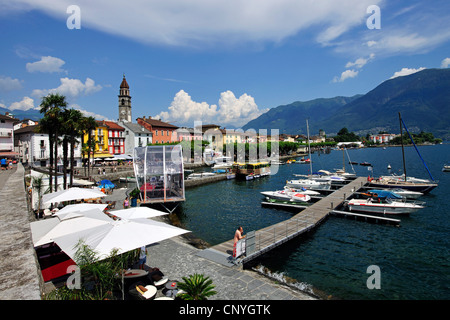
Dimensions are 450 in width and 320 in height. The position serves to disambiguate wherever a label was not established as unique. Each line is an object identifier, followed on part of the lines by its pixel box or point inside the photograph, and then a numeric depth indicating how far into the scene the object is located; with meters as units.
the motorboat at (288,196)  30.30
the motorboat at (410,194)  32.38
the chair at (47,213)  18.42
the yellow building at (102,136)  74.06
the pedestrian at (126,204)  23.69
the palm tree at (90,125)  37.82
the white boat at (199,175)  50.51
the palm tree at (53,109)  25.03
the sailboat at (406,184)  35.34
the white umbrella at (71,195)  16.98
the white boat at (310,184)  40.09
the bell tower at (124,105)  96.81
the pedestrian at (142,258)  10.90
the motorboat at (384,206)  24.88
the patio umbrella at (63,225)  9.52
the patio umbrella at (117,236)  8.44
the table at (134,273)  9.09
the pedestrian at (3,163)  47.31
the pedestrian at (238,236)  13.29
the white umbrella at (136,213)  12.67
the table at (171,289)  8.86
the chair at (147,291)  8.38
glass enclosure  25.08
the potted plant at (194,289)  7.43
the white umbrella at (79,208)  13.44
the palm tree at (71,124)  26.06
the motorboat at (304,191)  33.35
